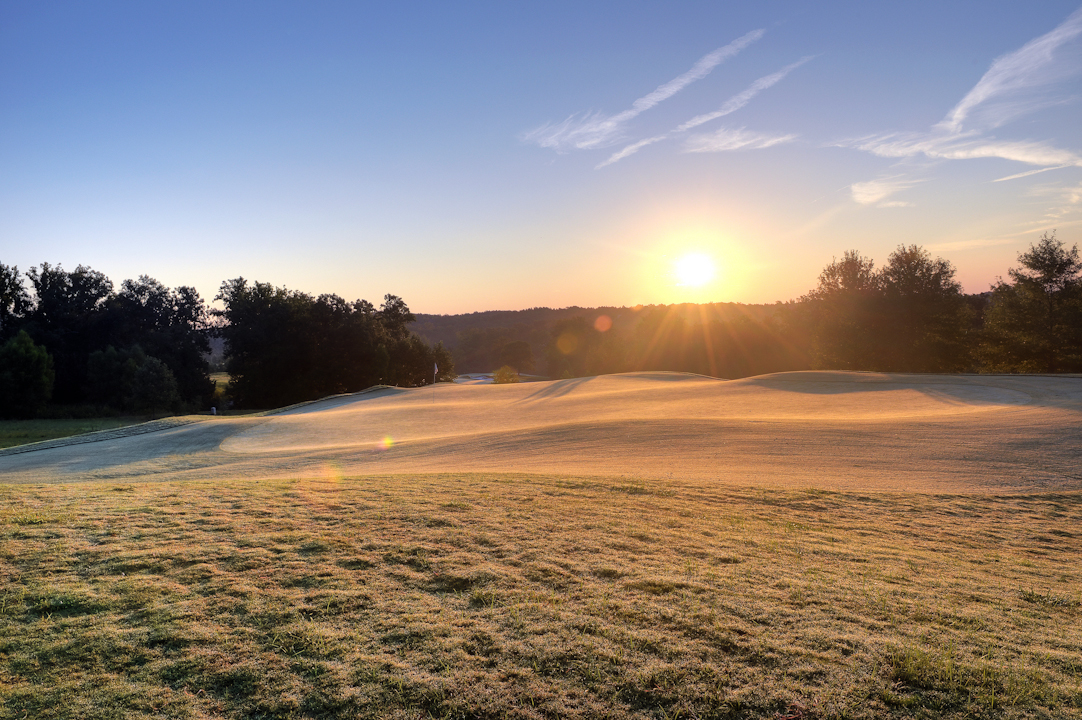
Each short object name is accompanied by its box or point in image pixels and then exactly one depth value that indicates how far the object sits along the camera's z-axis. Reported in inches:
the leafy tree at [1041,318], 1278.3
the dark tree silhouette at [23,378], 1514.5
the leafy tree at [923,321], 1457.9
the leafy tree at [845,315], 1565.0
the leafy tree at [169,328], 1902.1
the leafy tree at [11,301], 1845.5
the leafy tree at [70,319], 1836.9
